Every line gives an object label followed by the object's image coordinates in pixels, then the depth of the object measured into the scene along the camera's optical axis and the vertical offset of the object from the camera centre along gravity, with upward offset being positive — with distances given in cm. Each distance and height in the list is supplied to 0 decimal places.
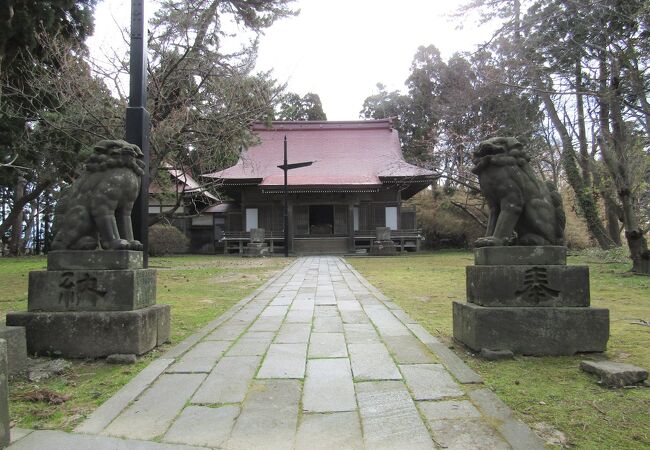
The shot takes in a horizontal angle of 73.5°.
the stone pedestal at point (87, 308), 337 -57
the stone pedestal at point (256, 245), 2002 -43
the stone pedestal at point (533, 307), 339 -58
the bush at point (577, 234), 2328 -2
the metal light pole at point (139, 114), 420 +120
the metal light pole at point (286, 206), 1934 +131
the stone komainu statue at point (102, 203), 357 +28
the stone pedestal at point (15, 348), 294 -77
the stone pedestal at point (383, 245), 2055 -48
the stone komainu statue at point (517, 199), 365 +30
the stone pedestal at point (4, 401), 198 -75
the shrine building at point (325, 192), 2153 +221
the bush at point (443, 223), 2514 +65
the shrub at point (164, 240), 2047 -18
